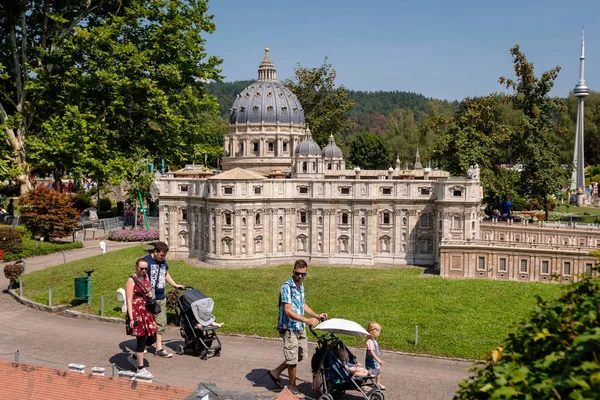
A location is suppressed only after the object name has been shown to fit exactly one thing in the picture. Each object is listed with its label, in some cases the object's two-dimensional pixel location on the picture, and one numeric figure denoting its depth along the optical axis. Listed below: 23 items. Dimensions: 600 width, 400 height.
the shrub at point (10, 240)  44.09
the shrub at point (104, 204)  76.69
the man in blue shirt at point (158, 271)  18.56
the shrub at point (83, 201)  69.05
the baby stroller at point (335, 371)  15.74
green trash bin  29.28
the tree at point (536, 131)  60.38
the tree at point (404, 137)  124.03
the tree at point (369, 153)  113.94
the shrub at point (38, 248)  44.30
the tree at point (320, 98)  94.69
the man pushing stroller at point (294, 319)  15.91
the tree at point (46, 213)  48.03
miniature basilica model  47.72
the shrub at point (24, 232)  48.22
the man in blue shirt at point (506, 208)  62.61
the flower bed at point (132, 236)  56.03
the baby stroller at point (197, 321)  19.73
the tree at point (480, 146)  61.12
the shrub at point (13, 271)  32.32
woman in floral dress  17.02
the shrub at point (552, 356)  6.74
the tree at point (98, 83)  48.44
